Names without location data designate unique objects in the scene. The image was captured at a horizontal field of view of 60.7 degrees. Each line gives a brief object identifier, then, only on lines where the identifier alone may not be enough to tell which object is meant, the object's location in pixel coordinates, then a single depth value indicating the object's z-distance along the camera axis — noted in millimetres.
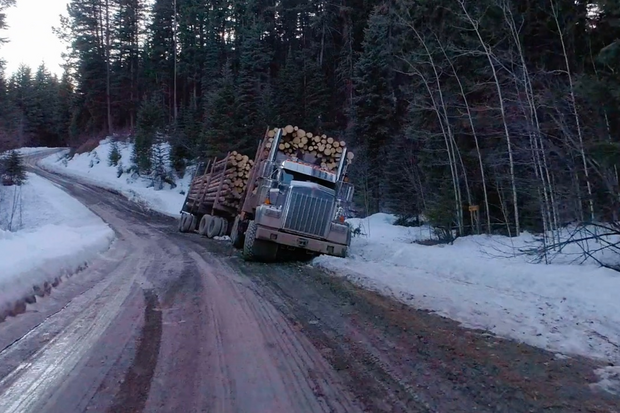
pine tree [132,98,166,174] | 46062
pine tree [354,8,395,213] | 29844
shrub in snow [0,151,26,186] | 30445
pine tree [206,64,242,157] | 35250
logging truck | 13914
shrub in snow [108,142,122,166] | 51969
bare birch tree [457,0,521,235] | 15528
